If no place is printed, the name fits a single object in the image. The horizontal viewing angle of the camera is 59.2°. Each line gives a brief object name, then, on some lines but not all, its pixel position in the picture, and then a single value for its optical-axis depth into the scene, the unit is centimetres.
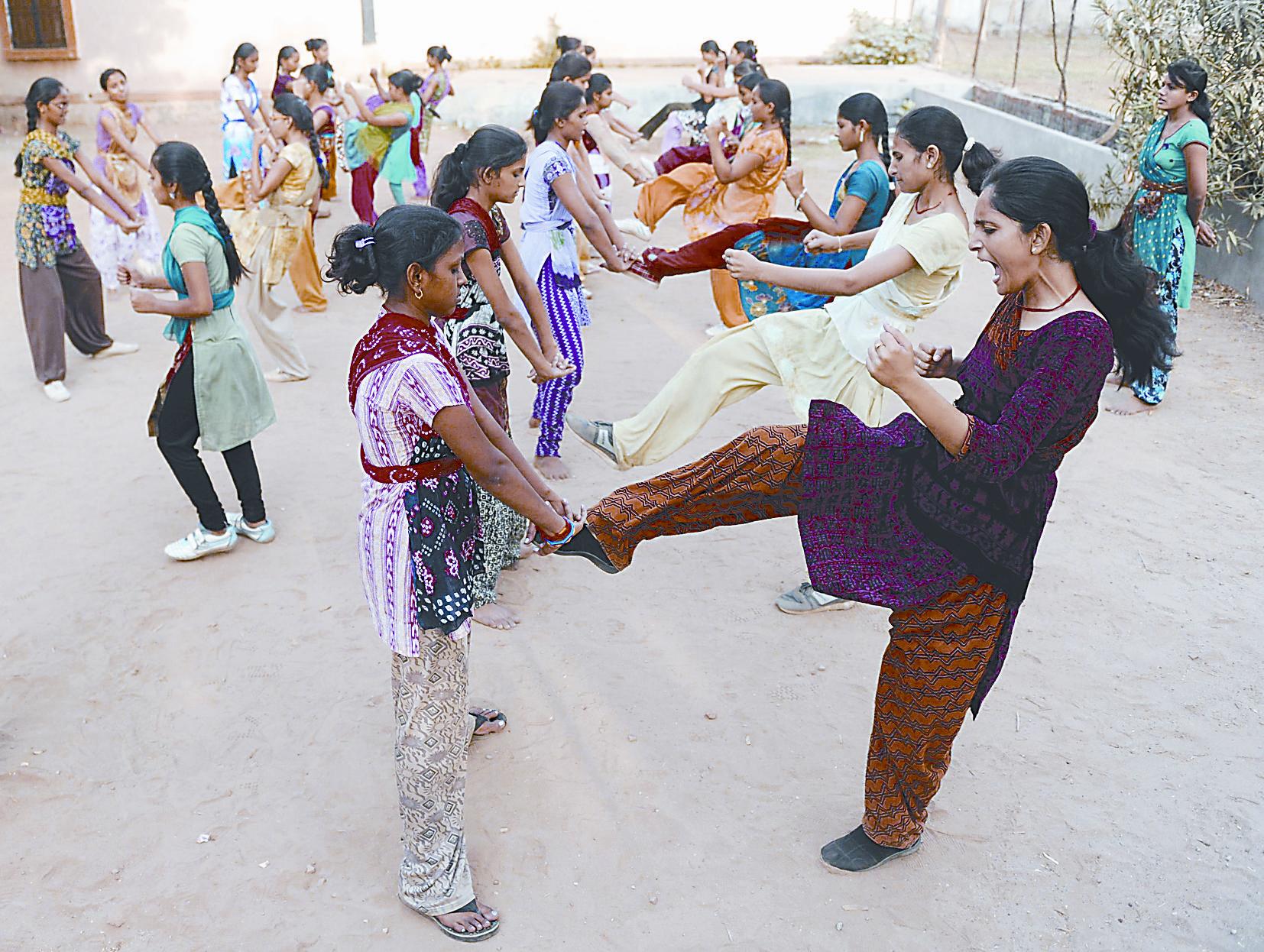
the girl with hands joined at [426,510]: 239
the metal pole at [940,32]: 1839
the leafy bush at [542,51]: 1812
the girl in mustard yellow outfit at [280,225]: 641
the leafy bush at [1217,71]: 782
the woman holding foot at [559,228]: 480
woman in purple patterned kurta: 235
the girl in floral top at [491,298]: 386
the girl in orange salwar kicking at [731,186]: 603
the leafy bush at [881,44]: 1900
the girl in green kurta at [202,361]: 407
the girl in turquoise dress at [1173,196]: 601
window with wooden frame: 1461
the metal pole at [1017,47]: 1445
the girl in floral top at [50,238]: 584
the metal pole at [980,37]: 1599
